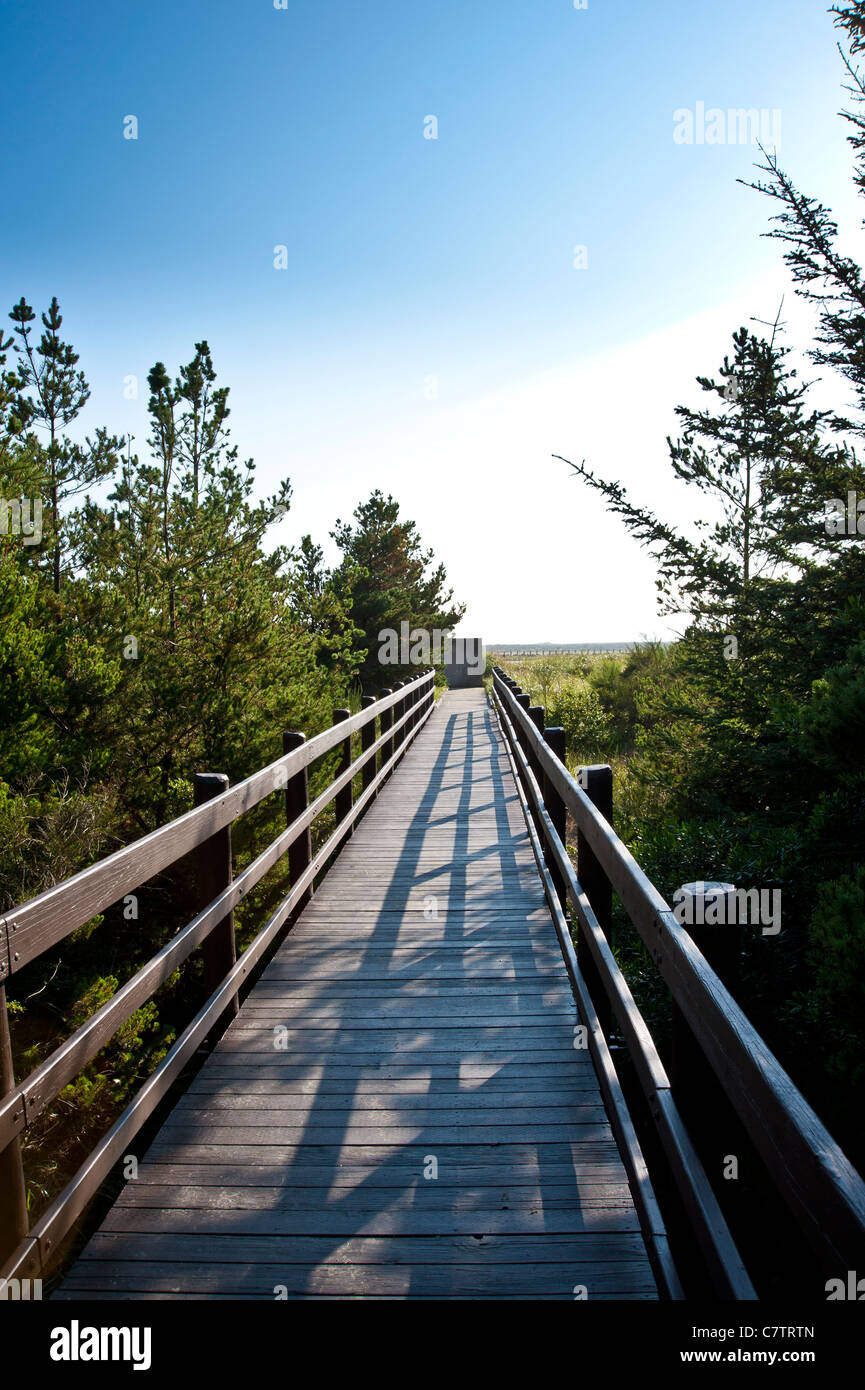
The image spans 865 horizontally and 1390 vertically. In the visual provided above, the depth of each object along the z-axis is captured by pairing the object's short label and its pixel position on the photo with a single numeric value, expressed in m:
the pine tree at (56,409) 11.91
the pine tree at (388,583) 28.44
